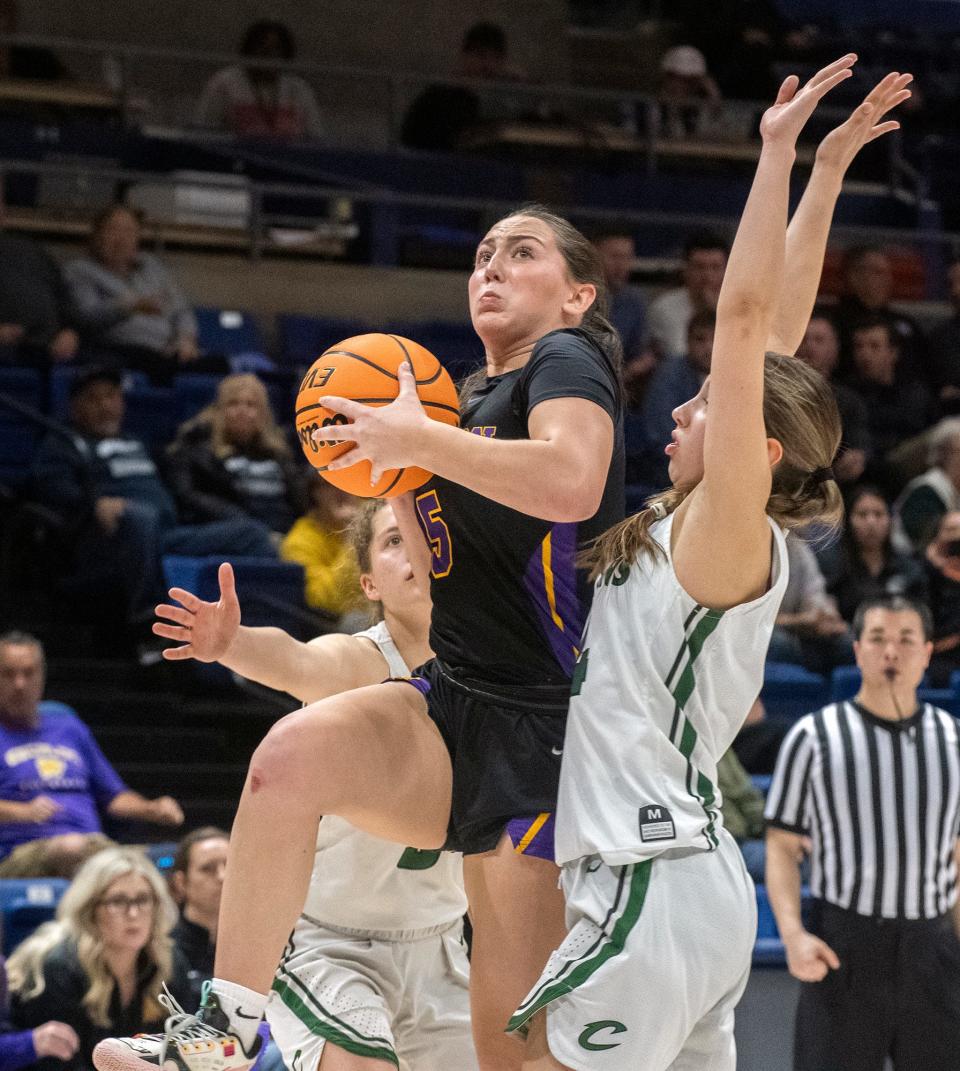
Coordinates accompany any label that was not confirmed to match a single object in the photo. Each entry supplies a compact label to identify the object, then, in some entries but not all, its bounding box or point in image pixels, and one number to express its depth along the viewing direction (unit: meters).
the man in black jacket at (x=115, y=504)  16.23
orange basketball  6.70
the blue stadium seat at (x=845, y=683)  16.52
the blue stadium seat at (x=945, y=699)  17.27
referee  11.40
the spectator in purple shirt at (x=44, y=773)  13.39
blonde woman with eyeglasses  11.23
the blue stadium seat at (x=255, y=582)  15.55
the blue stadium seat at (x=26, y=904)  12.20
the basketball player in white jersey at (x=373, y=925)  7.54
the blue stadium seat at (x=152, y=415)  18.34
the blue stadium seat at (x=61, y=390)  17.69
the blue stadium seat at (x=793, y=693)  16.87
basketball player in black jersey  6.13
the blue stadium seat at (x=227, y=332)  20.52
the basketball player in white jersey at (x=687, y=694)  5.89
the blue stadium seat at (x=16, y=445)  17.39
